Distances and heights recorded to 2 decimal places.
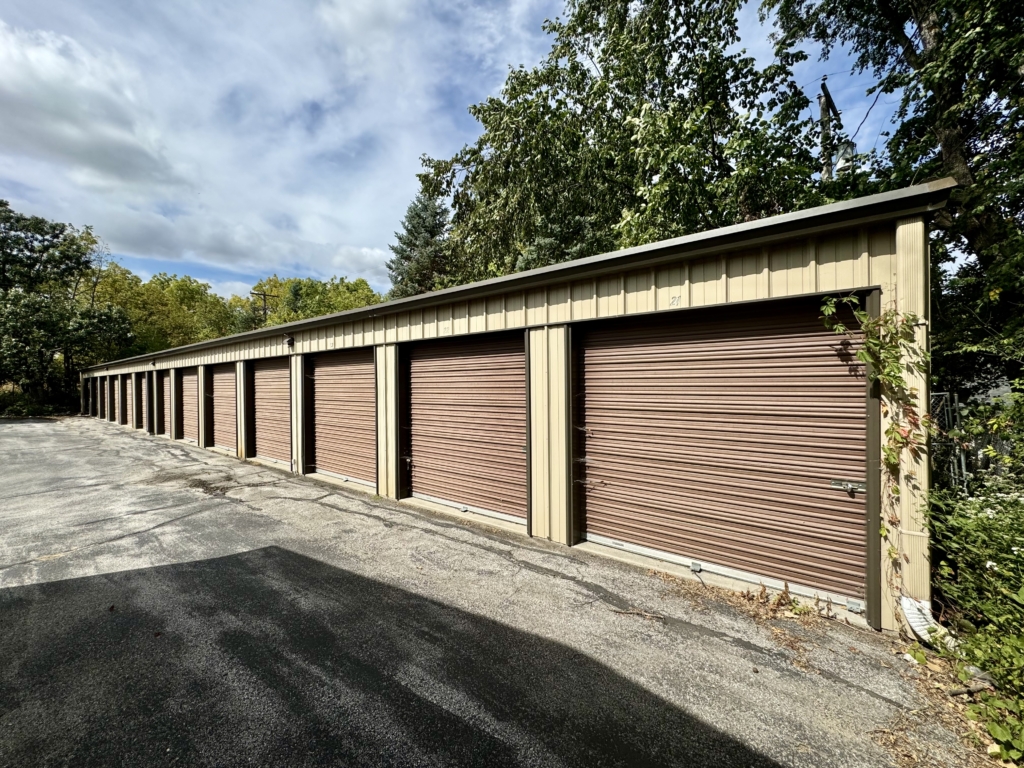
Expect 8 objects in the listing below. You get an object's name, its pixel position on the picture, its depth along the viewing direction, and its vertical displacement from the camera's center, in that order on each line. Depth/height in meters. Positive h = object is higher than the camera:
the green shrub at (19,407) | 23.81 -1.13
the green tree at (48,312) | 24.09 +4.52
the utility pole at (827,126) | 8.28 +5.05
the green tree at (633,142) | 7.42 +5.23
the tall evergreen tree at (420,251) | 23.84 +7.72
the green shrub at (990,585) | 1.99 -1.20
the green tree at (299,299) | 37.16 +8.50
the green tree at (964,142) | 5.27 +3.68
